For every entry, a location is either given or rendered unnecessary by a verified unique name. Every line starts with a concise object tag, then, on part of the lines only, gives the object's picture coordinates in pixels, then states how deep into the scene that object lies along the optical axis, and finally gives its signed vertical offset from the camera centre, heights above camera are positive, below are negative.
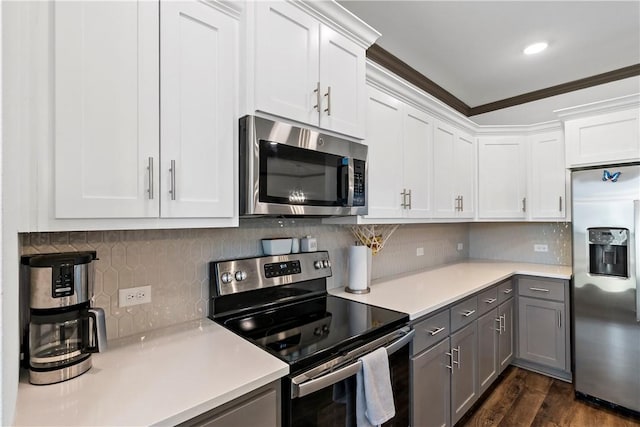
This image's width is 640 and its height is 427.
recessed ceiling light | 2.39 +1.31
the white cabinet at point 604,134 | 2.37 +0.65
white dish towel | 1.33 -0.76
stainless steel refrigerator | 2.23 -0.50
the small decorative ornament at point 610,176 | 2.28 +0.29
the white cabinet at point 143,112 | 0.95 +0.37
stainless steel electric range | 1.17 -0.52
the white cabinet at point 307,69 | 1.40 +0.74
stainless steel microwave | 1.33 +0.22
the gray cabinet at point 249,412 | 0.91 -0.60
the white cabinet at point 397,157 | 2.05 +0.42
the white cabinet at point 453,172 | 2.66 +0.41
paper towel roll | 2.08 -0.34
